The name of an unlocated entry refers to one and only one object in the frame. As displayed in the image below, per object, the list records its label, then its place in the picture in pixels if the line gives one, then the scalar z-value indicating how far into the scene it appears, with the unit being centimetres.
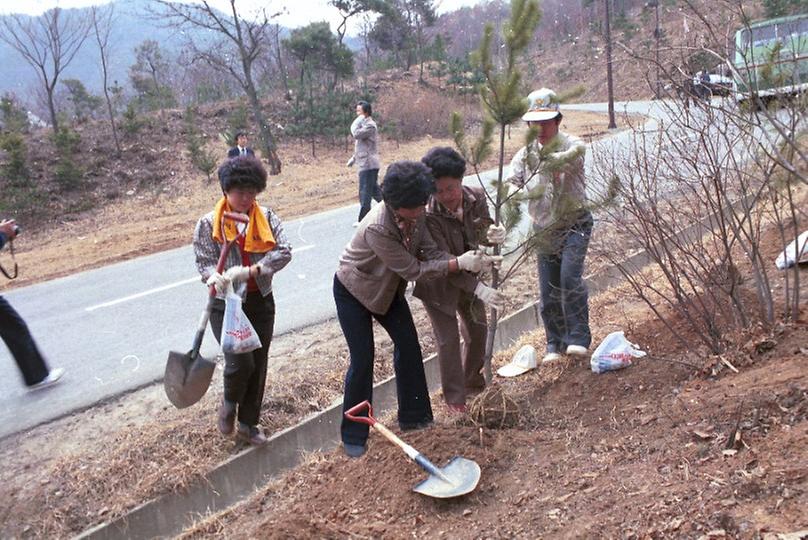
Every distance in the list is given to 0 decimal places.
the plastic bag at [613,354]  386
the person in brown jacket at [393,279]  309
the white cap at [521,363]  427
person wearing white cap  355
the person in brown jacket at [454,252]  334
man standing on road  930
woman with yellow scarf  346
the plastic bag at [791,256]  439
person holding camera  477
